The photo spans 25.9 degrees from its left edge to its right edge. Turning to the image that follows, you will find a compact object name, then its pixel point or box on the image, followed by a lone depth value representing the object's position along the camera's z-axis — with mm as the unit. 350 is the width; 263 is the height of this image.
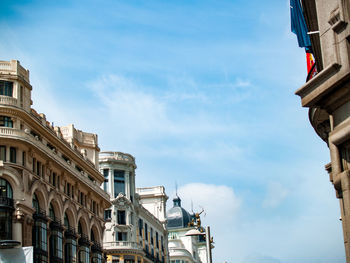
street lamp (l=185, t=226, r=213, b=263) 36812
